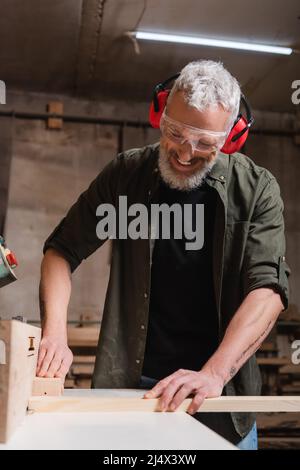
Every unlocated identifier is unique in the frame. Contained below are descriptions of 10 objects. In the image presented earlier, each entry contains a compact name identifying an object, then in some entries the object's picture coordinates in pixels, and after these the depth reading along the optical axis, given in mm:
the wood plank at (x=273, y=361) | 6294
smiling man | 2035
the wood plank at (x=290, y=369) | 6324
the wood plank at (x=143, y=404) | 1490
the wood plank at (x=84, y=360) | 5992
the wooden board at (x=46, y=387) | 1726
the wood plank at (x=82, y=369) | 6016
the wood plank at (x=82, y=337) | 6051
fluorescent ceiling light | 5512
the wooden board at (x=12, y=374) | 1119
